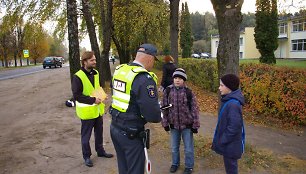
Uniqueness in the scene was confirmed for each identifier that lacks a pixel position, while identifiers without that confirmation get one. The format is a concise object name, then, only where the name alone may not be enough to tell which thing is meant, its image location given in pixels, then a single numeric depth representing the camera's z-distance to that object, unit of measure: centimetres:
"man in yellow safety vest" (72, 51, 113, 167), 394
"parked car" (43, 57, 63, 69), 3322
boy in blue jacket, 302
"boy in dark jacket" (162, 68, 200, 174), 368
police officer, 256
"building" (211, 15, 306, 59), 3810
